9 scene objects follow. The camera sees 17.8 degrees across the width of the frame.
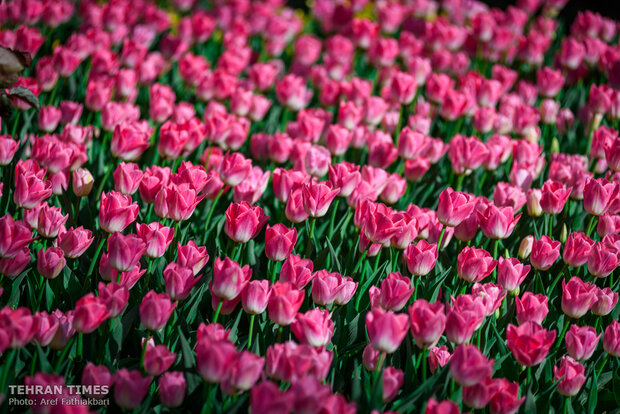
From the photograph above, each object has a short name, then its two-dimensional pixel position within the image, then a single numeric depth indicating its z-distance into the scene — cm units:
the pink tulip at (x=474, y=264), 264
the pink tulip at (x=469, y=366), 242
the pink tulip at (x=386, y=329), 243
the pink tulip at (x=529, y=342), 247
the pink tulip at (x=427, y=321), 246
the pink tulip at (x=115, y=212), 263
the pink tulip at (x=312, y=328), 245
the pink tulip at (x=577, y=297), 260
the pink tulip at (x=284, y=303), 248
